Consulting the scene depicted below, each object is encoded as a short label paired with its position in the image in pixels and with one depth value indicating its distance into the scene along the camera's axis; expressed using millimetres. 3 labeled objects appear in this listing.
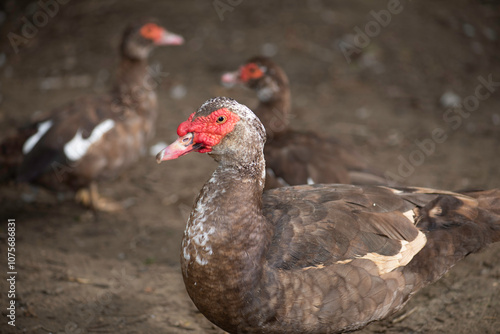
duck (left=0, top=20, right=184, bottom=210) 9578
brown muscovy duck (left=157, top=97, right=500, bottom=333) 5512
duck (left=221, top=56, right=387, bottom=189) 8312
